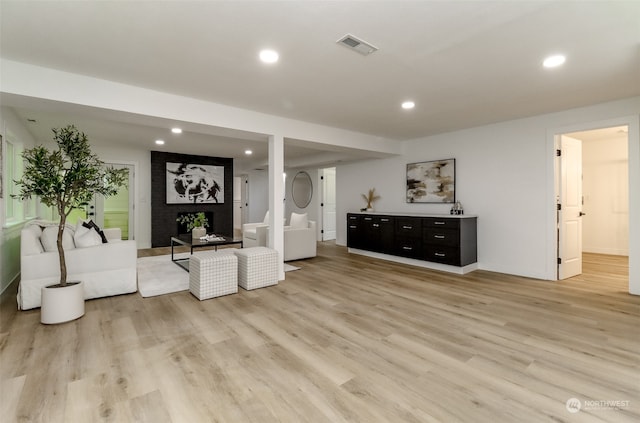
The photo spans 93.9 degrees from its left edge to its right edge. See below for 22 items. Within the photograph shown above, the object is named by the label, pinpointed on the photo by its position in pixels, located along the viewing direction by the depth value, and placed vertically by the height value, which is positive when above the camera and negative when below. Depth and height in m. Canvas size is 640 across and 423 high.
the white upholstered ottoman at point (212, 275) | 3.49 -0.78
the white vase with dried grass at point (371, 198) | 6.74 +0.26
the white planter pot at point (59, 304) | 2.72 -0.86
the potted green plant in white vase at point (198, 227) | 5.29 -0.31
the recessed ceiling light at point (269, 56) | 2.46 +1.30
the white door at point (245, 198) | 10.64 +0.44
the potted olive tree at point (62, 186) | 2.73 +0.24
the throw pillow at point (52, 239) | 3.29 -0.32
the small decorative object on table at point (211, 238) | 5.02 -0.47
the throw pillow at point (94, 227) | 3.73 -0.21
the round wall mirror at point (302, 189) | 8.83 +0.62
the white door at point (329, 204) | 8.62 +0.17
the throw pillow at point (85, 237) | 3.45 -0.30
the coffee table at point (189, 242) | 4.72 -0.52
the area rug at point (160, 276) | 3.81 -0.98
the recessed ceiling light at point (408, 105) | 3.74 +1.34
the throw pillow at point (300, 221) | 6.05 -0.24
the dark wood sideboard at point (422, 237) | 4.71 -0.48
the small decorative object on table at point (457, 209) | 5.12 +0.00
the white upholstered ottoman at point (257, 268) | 3.88 -0.76
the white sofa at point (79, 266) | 3.06 -0.62
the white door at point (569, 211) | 4.27 -0.03
